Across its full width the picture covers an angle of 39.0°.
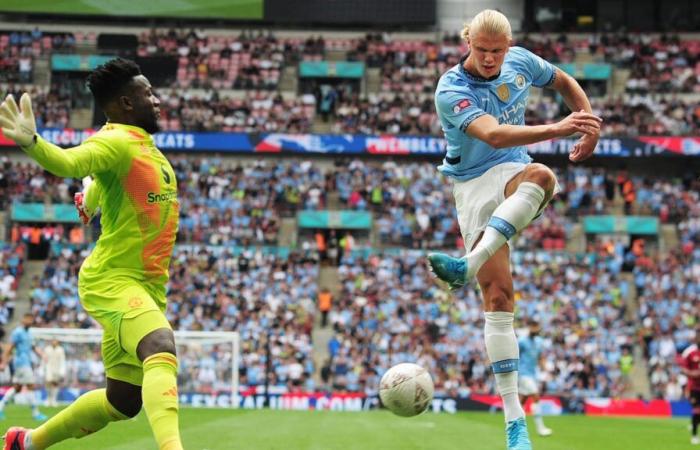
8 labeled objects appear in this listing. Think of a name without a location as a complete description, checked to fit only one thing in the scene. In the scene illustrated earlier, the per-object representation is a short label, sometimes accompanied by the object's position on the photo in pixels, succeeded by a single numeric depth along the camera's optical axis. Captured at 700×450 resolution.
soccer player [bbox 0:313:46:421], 20.12
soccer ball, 7.36
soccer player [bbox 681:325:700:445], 16.02
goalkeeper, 5.66
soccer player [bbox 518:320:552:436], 18.53
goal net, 25.05
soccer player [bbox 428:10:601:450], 6.48
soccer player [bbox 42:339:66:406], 24.33
